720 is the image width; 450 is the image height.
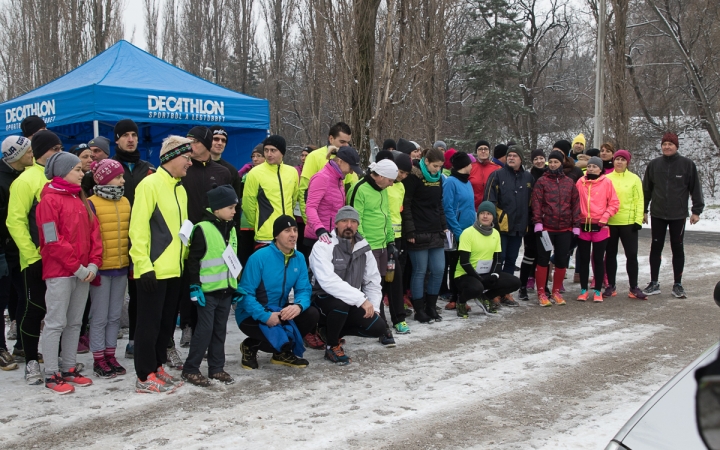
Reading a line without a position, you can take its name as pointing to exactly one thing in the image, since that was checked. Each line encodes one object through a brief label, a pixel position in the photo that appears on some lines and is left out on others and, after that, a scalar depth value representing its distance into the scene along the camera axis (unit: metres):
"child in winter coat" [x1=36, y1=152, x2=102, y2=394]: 4.66
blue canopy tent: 8.09
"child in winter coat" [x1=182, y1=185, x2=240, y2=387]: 4.93
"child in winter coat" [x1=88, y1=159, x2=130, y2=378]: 5.05
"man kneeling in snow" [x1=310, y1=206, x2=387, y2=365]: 5.73
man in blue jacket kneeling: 5.36
